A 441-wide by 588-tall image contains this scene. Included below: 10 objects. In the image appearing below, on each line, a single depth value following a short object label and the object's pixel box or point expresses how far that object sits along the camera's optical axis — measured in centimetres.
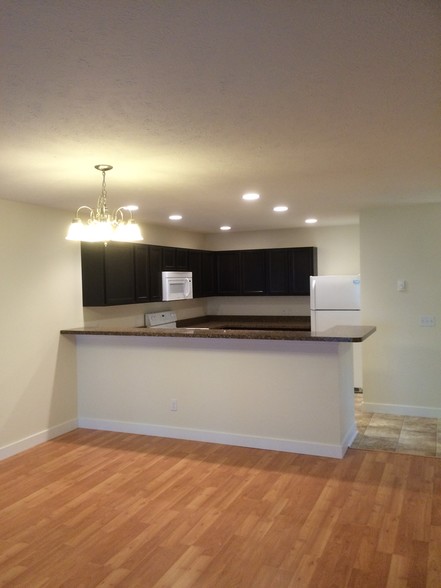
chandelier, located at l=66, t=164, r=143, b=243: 331
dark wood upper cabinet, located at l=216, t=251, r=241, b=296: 787
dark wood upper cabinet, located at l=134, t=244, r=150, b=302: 591
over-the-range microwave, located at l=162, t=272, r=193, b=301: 645
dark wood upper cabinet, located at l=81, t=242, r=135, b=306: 530
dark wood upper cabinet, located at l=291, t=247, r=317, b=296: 729
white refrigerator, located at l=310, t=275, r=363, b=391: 637
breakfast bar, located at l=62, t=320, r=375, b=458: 427
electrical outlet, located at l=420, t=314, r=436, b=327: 541
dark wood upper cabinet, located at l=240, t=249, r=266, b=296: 768
